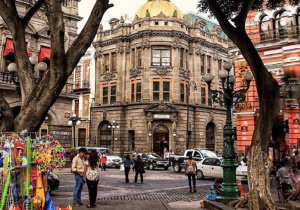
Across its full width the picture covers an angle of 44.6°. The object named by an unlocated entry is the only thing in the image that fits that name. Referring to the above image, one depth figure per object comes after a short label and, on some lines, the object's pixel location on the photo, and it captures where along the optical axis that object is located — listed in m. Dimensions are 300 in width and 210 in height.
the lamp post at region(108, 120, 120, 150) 40.69
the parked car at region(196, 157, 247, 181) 22.05
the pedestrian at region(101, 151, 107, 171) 29.45
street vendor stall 6.66
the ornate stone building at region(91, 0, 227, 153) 40.34
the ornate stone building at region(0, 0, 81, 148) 24.28
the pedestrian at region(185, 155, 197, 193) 15.77
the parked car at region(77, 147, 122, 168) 33.31
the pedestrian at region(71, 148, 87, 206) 11.38
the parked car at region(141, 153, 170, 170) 31.06
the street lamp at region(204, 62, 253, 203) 11.12
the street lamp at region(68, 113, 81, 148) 25.71
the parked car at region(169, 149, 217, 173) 26.45
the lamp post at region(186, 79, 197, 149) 40.59
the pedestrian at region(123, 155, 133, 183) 19.88
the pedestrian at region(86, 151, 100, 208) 11.23
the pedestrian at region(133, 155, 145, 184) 19.66
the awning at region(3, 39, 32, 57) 24.50
